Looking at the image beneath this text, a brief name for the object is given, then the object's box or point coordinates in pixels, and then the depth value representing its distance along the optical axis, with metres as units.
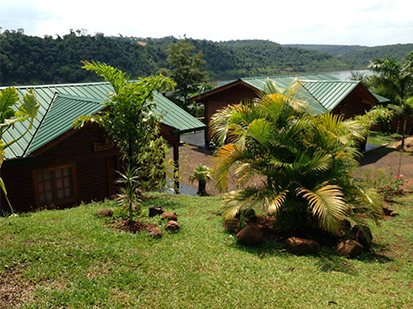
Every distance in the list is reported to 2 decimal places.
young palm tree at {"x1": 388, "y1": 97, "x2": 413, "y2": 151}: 20.19
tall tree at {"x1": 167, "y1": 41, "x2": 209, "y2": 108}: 33.03
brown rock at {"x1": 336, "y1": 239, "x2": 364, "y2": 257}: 6.63
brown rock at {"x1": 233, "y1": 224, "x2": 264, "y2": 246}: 6.86
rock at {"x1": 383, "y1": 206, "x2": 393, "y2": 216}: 9.66
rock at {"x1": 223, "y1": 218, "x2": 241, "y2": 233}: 7.48
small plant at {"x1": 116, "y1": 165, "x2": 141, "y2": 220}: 7.31
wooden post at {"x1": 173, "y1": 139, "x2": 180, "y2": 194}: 13.44
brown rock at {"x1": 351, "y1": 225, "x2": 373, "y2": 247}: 6.93
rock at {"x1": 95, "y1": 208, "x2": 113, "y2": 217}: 7.84
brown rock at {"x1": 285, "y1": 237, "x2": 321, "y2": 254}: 6.66
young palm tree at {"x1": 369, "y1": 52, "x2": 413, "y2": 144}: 24.64
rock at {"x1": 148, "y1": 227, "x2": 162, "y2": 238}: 6.81
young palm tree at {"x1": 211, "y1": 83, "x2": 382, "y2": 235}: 7.02
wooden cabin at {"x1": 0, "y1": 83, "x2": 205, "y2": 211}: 9.88
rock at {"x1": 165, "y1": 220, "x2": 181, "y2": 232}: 7.27
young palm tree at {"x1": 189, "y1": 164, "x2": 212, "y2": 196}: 12.73
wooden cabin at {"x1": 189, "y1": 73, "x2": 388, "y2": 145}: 18.48
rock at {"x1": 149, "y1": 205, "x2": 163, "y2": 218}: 8.17
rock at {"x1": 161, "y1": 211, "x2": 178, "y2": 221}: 7.75
